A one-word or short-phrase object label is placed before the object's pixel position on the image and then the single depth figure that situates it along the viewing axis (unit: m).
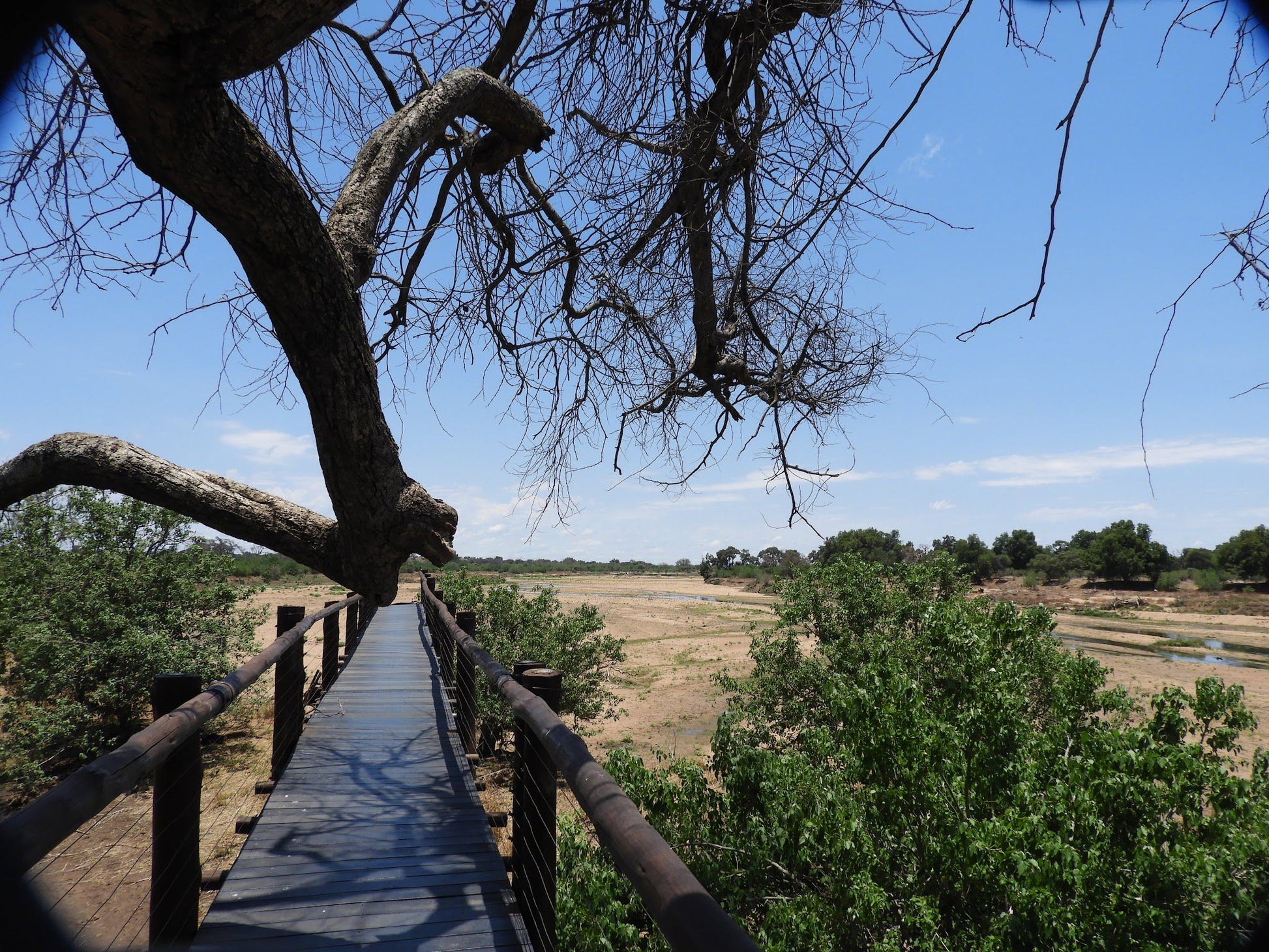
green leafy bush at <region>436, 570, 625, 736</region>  11.47
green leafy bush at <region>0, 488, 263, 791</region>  9.95
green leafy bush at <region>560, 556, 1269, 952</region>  3.61
